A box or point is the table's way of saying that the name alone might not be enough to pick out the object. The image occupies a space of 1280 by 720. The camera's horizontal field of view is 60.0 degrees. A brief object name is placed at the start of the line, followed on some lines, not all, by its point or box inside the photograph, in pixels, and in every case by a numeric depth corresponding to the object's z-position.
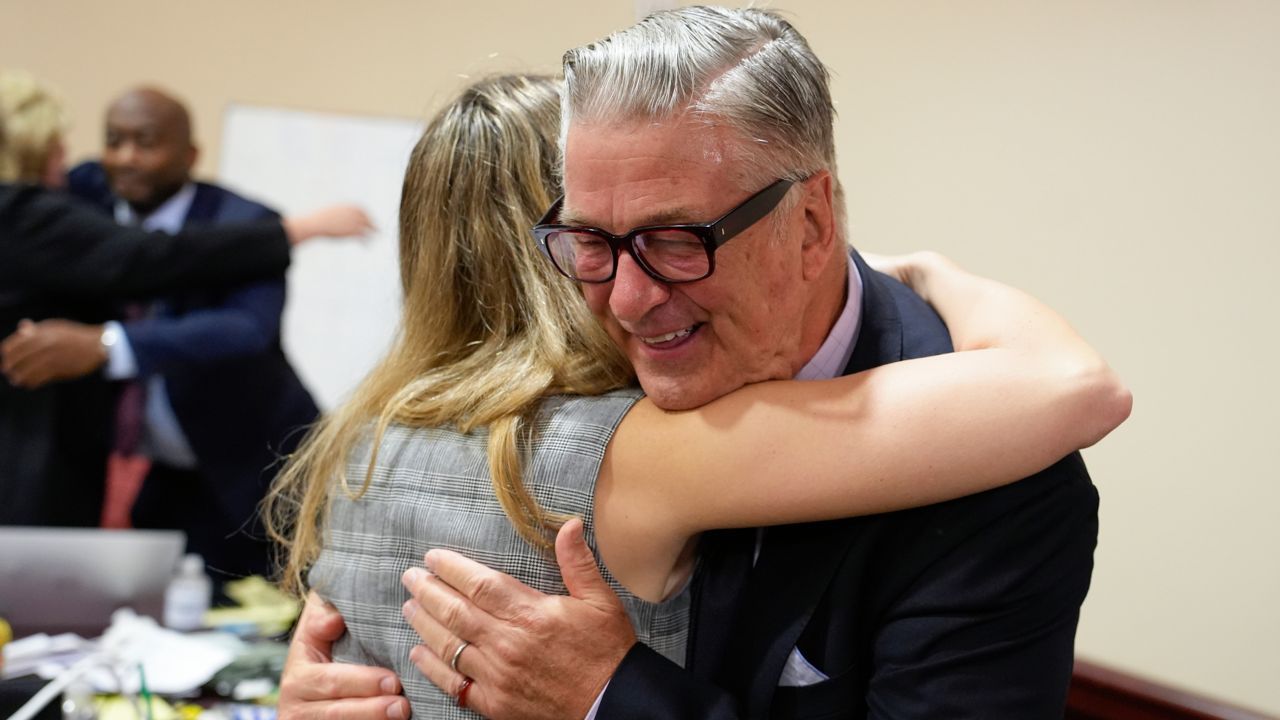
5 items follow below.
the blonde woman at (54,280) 3.13
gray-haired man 1.09
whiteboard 5.00
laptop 2.21
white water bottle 2.24
